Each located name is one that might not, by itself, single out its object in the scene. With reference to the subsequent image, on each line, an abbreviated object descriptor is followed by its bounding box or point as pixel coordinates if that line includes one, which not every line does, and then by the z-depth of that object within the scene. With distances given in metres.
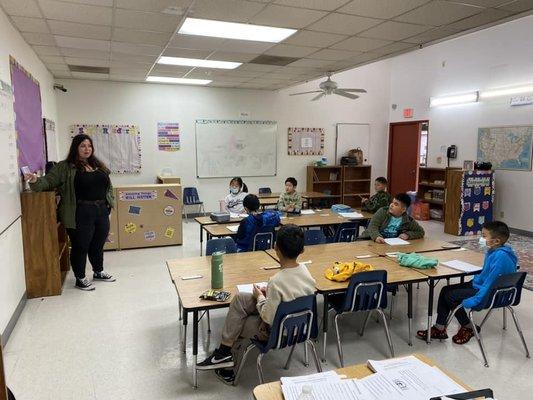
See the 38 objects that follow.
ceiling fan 5.96
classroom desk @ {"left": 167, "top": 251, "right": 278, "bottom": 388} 2.38
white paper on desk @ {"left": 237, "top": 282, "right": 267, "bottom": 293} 2.56
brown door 9.53
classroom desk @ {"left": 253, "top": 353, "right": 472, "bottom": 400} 1.29
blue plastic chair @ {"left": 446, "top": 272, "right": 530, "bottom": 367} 2.75
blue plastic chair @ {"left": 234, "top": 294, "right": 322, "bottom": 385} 2.21
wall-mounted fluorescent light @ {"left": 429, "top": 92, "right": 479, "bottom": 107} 7.70
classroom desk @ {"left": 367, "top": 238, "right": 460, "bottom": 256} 3.60
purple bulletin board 3.92
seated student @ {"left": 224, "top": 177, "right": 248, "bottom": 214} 5.74
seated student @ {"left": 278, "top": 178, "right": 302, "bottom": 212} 5.69
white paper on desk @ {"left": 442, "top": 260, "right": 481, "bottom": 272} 3.06
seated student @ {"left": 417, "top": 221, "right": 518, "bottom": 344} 2.82
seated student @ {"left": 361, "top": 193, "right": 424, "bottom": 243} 4.05
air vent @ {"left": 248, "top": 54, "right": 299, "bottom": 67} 5.62
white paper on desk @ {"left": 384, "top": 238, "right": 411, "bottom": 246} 3.85
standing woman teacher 4.08
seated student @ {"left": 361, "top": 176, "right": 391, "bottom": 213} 5.53
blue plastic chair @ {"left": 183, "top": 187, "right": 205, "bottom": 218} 8.48
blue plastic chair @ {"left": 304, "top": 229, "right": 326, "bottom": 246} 4.07
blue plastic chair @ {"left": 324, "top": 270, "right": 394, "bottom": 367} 2.69
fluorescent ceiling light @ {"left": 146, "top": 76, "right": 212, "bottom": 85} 7.49
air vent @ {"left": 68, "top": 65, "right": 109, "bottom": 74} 6.39
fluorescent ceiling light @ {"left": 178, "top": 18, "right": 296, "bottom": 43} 4.05
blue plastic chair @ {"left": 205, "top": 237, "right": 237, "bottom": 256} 3.58
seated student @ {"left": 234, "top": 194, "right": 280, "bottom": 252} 4.19
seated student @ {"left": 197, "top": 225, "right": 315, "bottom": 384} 2.27
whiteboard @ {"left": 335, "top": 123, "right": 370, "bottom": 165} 9.82
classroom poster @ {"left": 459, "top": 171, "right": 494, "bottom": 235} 7.11
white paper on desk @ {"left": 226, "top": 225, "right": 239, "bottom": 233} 4.38
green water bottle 2.58
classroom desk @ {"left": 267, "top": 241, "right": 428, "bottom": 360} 2.75
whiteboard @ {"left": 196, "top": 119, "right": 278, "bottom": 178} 8.63
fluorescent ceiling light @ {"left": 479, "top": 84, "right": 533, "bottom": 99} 6.76
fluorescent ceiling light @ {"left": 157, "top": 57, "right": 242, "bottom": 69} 5.78
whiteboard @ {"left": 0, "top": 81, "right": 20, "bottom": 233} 3.22
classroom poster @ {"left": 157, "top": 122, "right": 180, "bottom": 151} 8.27
